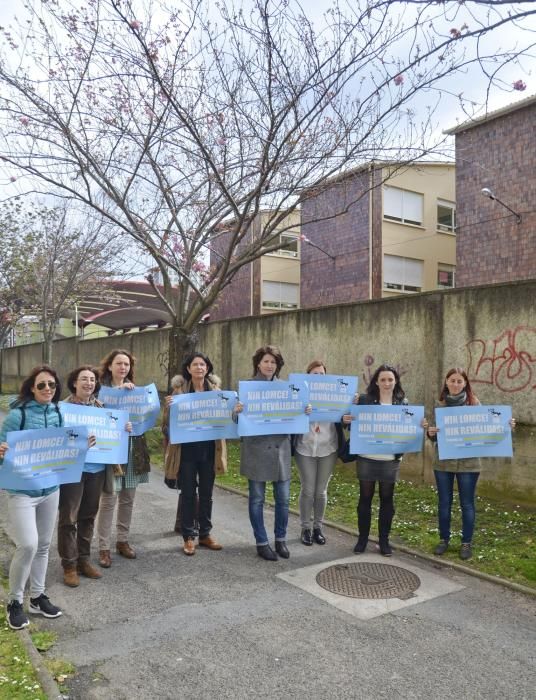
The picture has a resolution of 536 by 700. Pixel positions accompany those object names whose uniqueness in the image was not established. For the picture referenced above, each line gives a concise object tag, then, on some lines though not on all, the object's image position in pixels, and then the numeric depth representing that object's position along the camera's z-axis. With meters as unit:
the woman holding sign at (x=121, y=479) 5.24
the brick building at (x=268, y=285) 27.40
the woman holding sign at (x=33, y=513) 3.96
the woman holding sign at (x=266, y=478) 5.45
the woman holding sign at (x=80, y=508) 4.68
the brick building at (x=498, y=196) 15.61
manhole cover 4.61
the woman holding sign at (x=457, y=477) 5.37
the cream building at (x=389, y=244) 21.91
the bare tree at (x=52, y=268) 18.17
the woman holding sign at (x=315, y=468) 5.74
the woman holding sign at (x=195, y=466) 5.60
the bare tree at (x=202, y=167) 7.95
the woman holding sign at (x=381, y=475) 5.43
